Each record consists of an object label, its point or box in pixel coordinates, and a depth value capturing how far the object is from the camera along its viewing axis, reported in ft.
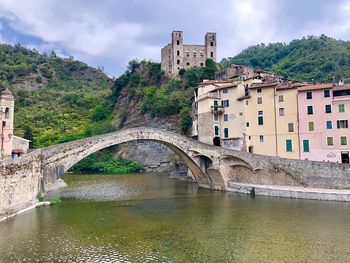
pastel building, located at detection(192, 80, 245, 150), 112.57
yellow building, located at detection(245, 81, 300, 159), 103.50
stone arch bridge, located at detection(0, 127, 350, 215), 69.82
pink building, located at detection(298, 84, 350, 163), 95.40
